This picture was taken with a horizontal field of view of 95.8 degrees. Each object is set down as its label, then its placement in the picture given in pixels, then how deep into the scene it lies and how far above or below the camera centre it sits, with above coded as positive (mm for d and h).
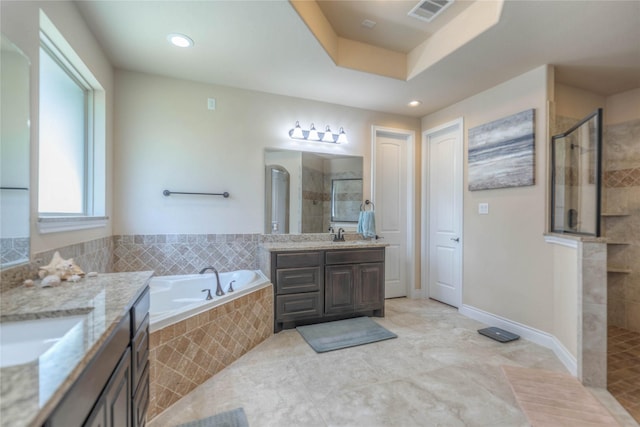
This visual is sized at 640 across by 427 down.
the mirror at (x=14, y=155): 1254 +256
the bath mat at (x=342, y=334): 2564 -1148
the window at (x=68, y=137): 1760 +547
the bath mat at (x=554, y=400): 1667 -1173
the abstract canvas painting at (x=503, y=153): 2695 +635
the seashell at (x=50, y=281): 1273 -309
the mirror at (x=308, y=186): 3285 +336
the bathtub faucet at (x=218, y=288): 2578 -680
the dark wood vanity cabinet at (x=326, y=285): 2809 -734
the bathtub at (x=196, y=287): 2459 -680
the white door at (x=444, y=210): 3514 +62
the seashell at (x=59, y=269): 1395 -281
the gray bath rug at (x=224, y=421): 1598 -1170
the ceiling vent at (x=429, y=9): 2172 +1601
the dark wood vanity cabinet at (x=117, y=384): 694 -534
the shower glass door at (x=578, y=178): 2182 +325
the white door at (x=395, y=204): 3900 +146
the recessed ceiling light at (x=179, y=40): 2189 +1341
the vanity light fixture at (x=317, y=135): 3350 +943
